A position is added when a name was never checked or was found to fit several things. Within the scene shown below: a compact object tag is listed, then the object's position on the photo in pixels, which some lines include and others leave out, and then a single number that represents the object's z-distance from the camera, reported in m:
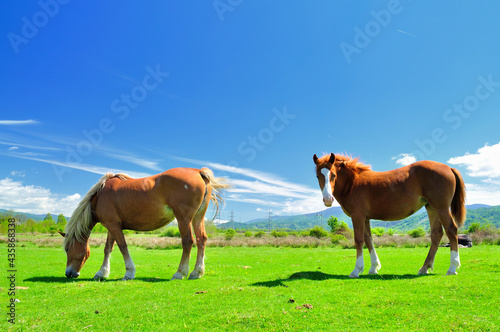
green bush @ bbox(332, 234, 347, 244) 31.89
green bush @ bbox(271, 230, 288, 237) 54.02
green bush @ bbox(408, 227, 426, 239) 39.25
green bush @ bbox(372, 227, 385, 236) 46.05
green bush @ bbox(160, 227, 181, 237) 49.72
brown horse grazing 9.75
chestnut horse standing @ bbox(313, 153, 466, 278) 9.18
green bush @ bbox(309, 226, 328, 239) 44.47
